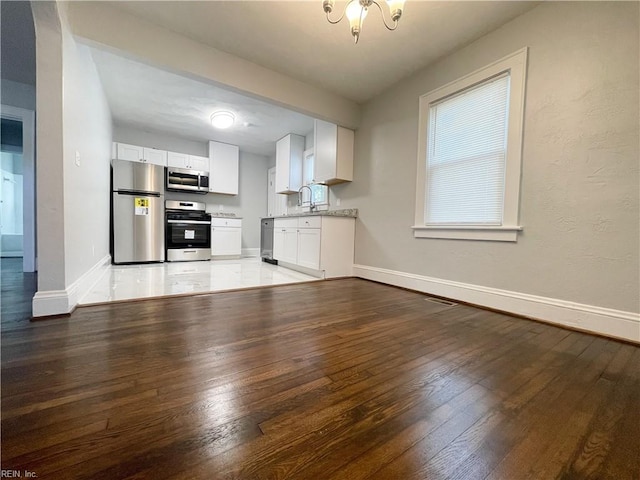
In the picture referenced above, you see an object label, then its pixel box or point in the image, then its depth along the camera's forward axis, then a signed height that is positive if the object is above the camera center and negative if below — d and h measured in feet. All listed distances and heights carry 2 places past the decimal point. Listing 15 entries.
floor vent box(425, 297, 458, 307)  8.07 -2.17
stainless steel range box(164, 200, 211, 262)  15.74 -0.29
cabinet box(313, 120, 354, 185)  12.44 +3.90
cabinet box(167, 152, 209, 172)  16.67 +4.34
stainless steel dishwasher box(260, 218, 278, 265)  16.85 -0.80
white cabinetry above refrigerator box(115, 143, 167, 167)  15.12 +4.32
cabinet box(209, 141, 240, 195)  17.88 +4.24
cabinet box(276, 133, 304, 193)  16.56 +4.38
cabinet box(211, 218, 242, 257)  17.67 -0.66
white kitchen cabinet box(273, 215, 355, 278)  11.76 -0.69
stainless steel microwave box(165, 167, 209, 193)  16.16 +3.00
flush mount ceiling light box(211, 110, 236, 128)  13.23 +5.71
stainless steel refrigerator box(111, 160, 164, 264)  13.83 +0.71
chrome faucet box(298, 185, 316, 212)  15.81 +2.01
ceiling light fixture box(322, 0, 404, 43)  5.61 +4.99
